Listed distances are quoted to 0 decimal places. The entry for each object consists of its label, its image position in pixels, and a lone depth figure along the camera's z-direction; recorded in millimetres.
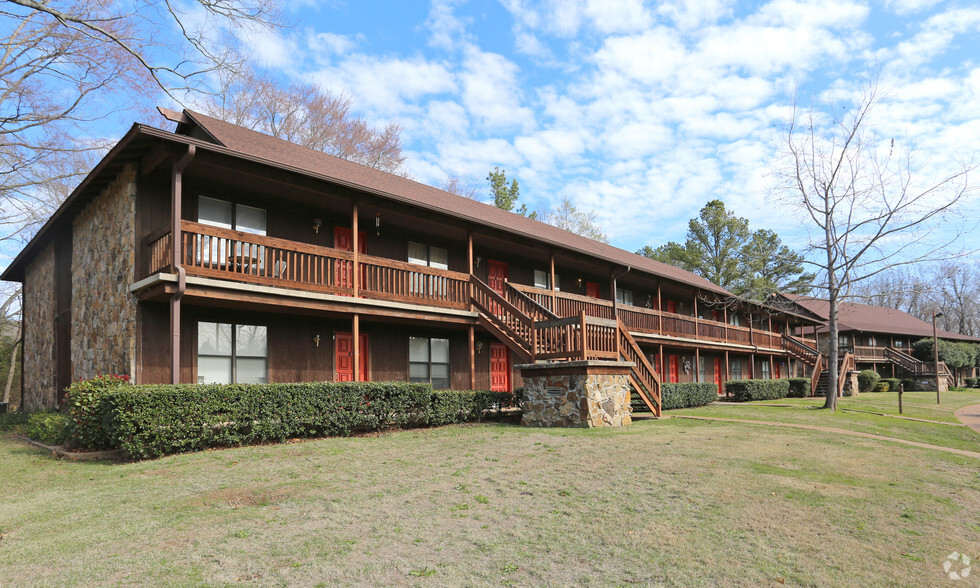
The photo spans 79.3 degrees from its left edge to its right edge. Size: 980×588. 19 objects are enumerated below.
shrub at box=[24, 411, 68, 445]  10172
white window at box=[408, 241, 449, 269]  16531
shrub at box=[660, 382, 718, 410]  18359
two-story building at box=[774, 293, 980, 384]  43688
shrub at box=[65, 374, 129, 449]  8852
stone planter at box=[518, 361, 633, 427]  12023
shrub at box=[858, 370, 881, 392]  36641
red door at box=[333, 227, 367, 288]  14795
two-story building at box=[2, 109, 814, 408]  11125
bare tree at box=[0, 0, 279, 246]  17703
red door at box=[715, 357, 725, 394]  31450
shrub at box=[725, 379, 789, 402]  25312
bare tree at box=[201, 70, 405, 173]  27938
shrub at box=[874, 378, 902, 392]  38281
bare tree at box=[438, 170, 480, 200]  39094
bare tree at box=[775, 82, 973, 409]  20547
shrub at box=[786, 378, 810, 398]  29266
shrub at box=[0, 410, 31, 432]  14332
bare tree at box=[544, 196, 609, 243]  44375
